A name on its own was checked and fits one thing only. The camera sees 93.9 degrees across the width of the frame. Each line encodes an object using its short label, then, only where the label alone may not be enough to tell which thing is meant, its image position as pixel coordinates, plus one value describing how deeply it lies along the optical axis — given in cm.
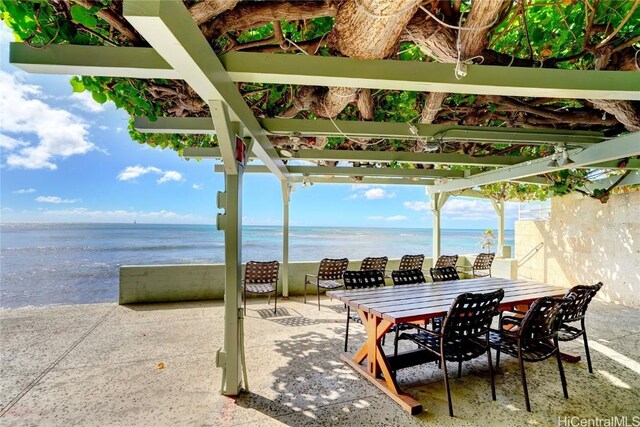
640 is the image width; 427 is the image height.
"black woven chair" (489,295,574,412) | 238
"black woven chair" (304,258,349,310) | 520
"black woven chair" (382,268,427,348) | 385
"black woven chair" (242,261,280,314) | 455
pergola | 145
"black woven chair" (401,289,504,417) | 228
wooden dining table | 239
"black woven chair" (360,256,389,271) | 529
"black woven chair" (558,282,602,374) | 266
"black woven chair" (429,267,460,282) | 426
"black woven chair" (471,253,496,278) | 613
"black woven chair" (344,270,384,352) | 361
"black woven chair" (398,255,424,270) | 560
